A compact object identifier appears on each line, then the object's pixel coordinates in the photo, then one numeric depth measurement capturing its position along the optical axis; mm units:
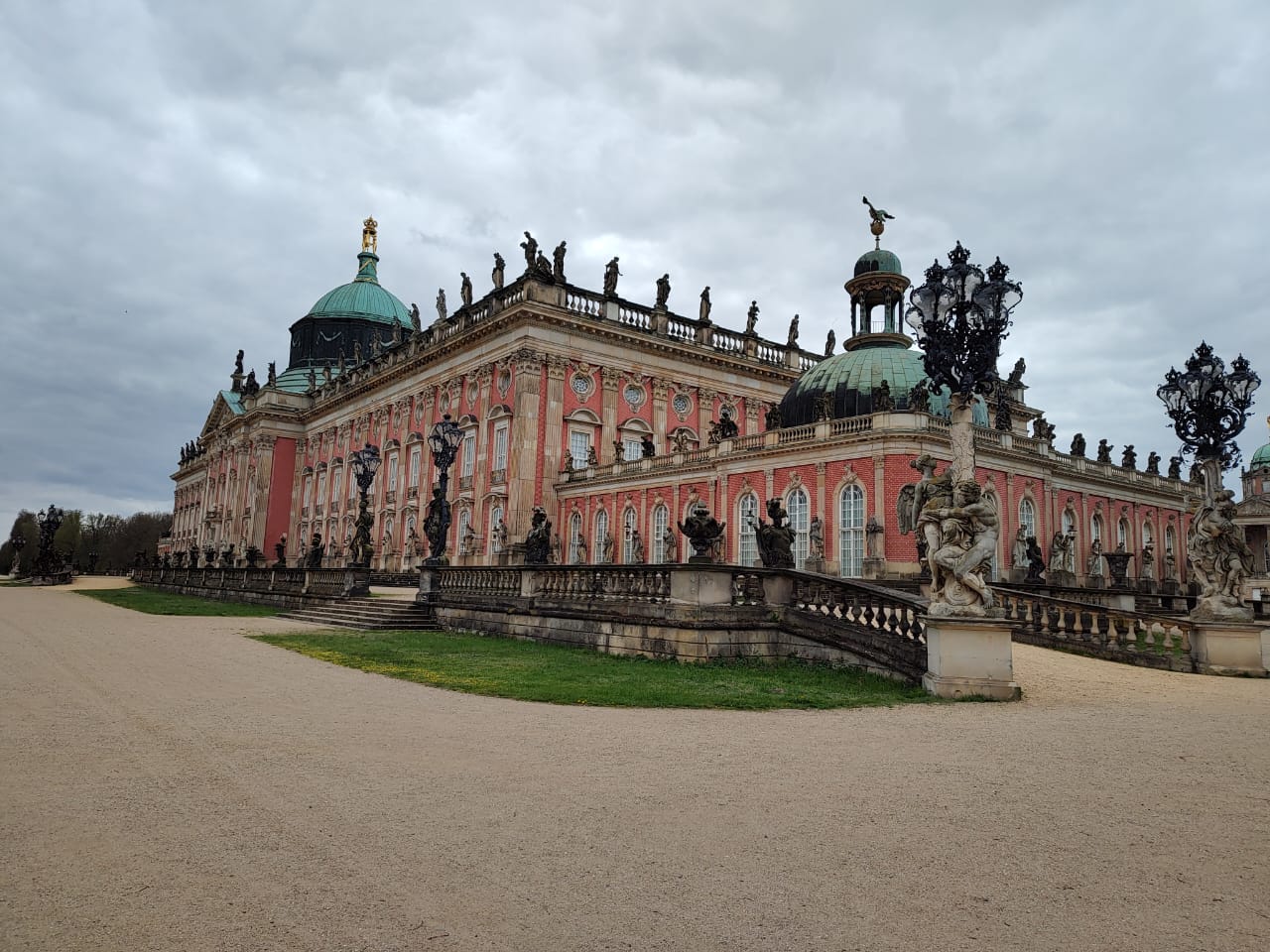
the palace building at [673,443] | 29047
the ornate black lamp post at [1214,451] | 14484
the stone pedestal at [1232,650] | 13883
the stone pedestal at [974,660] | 10531
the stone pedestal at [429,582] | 22562
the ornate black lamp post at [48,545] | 56725
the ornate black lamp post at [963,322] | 12141
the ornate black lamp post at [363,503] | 27453
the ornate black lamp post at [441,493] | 23609
